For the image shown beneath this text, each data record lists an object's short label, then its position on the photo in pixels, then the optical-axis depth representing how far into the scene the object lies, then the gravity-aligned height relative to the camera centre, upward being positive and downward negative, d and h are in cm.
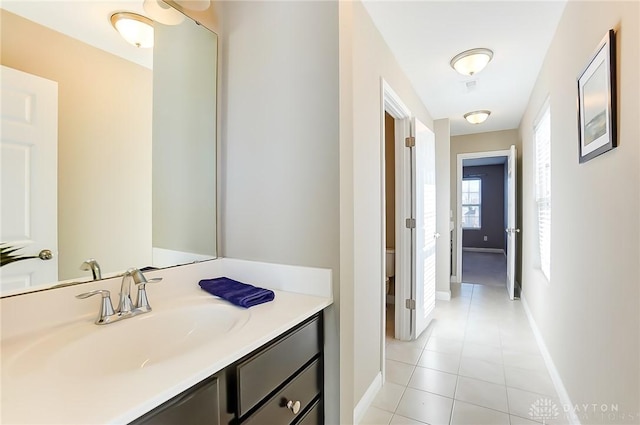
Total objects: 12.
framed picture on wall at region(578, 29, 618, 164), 117 +49
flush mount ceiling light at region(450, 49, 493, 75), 228 +119
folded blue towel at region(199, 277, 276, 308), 119 -33
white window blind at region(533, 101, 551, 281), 261 +29
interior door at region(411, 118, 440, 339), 275 -14
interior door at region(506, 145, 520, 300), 390 -14
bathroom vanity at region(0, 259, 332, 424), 63 -38
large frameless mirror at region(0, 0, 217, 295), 96 +27
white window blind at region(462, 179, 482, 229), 849 +29
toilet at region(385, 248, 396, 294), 360 -61
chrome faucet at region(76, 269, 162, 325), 100 -31
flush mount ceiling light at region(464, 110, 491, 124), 369 +120
